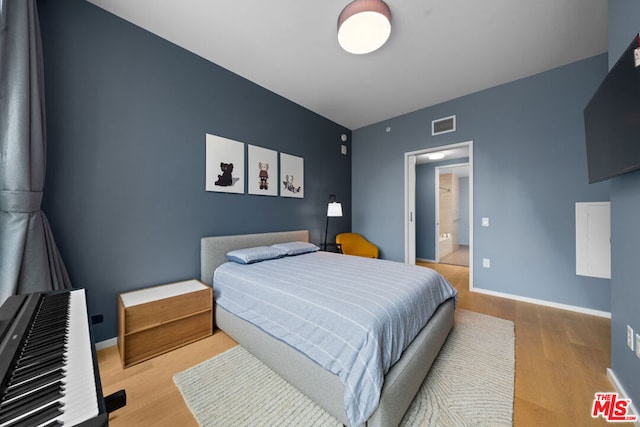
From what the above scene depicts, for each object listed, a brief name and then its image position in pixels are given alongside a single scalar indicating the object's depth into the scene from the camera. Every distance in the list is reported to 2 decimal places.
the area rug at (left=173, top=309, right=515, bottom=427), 1.28
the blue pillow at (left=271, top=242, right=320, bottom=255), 2.76
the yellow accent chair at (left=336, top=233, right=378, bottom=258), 4.11
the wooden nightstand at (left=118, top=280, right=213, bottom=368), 1.69
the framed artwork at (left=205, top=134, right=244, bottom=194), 2.53
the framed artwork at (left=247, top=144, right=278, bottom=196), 2.91
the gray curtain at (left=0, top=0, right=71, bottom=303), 1.41
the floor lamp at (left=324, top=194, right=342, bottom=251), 3.59
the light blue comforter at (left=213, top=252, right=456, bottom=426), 1.13
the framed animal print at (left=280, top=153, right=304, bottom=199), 3.29
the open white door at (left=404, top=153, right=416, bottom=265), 3.93
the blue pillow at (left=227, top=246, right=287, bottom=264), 2.35
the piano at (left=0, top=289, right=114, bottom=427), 0.45
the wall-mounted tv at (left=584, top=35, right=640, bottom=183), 1.12
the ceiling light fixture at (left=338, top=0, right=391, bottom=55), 1.73
